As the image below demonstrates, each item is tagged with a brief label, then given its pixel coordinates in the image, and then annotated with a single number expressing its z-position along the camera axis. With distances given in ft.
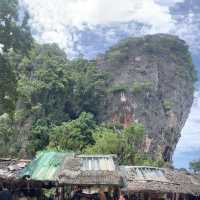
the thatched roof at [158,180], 40.06
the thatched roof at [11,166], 46.10
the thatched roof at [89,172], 37.86
